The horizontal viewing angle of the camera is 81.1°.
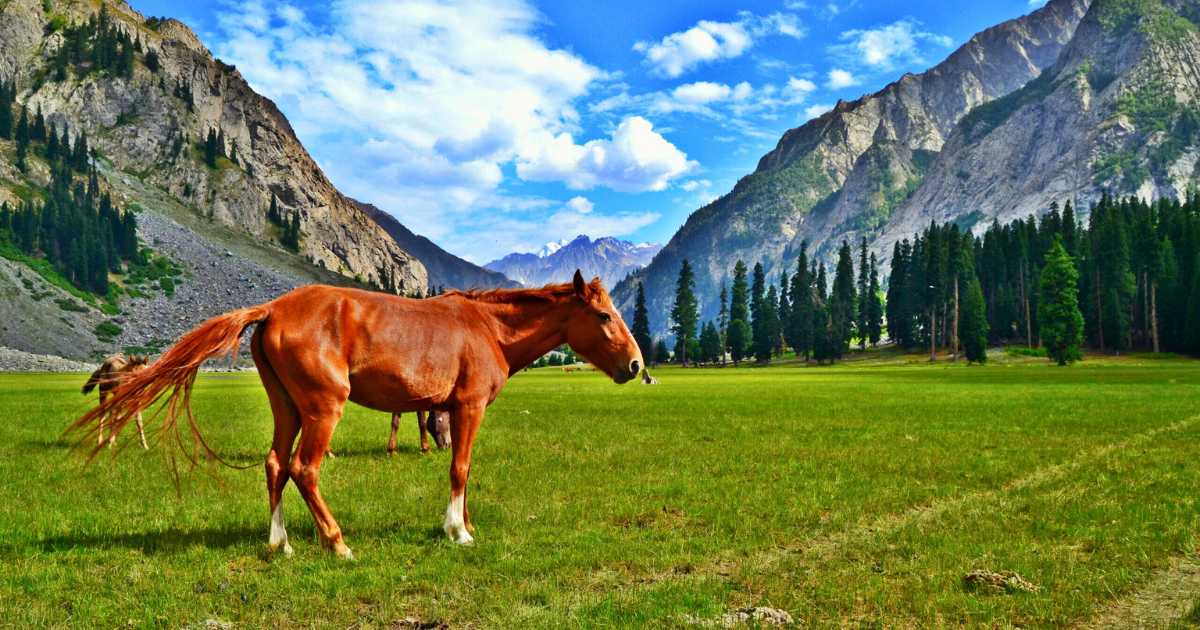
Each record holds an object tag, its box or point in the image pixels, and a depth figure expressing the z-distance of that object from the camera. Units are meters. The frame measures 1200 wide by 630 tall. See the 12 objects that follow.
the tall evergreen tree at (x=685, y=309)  132.75
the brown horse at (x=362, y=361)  8.50
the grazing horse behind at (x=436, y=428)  17.80
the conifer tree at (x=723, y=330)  142.20
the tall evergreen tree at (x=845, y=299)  141.50
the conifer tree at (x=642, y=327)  131.00
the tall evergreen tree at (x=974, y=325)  101.25
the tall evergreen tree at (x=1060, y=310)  86.88
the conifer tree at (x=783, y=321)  146.38
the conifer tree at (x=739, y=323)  137.00
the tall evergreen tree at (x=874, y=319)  150.75
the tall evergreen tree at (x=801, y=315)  134.52
